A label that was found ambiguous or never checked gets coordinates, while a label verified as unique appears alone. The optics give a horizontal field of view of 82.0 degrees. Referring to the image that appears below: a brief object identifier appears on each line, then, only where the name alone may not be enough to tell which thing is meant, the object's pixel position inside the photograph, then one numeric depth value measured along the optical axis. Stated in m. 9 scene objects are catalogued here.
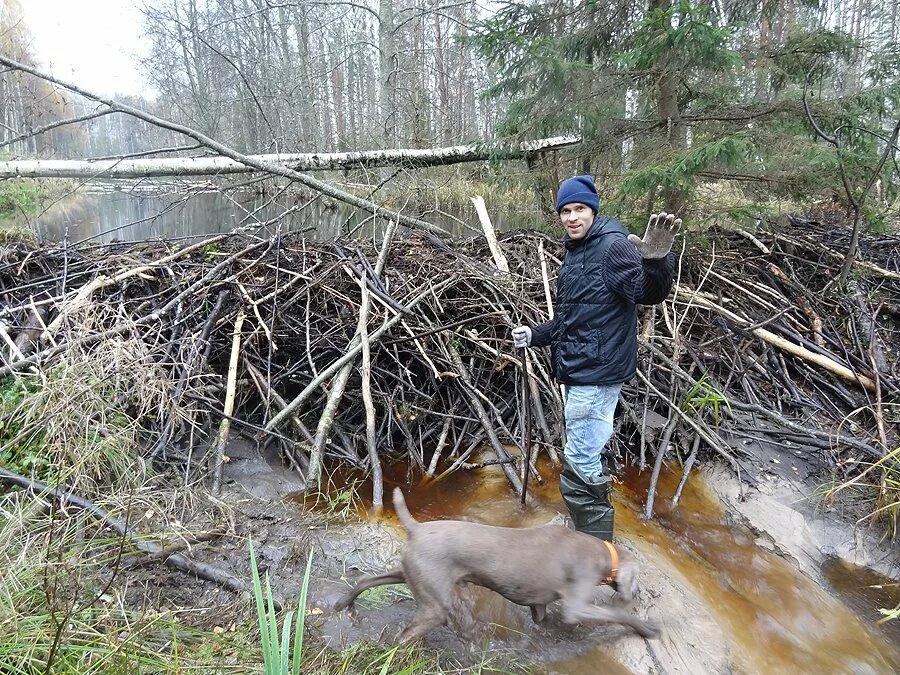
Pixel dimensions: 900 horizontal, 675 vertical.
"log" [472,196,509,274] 5.51
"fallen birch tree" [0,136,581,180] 6.58
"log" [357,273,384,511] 3.71
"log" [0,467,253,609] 2.70
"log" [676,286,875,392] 4.65
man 2.70
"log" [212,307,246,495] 3.71
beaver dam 3.15
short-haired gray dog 2.34
